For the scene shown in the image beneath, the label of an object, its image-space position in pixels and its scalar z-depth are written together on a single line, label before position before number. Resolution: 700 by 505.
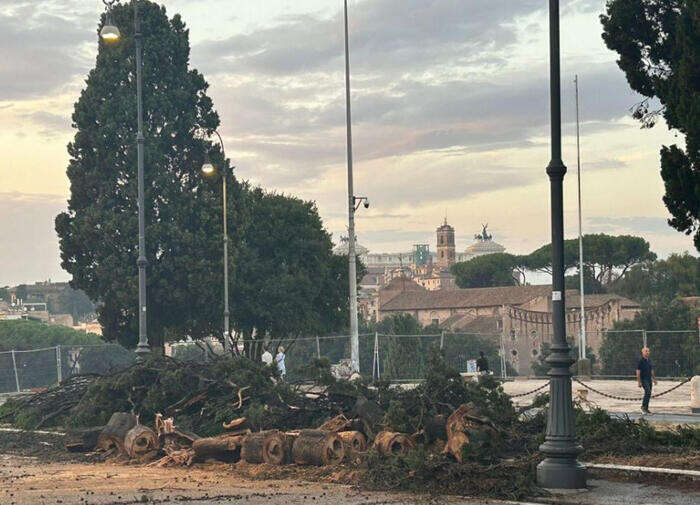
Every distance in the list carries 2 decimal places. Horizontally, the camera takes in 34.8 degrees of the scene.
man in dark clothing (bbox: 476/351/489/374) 37.53
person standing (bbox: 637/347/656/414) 26.64
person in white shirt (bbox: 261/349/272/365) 36.67
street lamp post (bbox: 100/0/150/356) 32.00
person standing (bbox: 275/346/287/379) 37.31
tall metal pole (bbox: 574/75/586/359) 54.27
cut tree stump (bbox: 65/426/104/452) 19.42
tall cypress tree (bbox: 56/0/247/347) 47.62
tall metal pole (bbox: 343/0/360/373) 37.50
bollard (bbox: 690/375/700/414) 26.86
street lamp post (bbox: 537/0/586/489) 13.33
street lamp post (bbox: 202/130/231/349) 45.78
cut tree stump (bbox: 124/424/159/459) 18.17
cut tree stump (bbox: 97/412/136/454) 18.88
